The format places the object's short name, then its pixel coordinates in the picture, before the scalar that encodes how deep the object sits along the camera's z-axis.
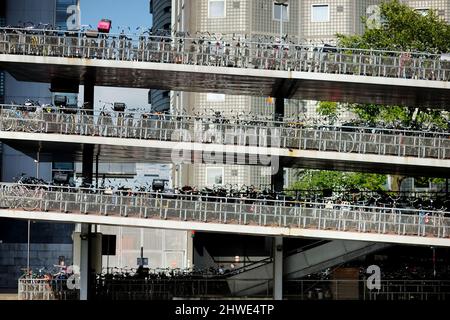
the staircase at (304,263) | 55.12
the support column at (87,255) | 54.09
